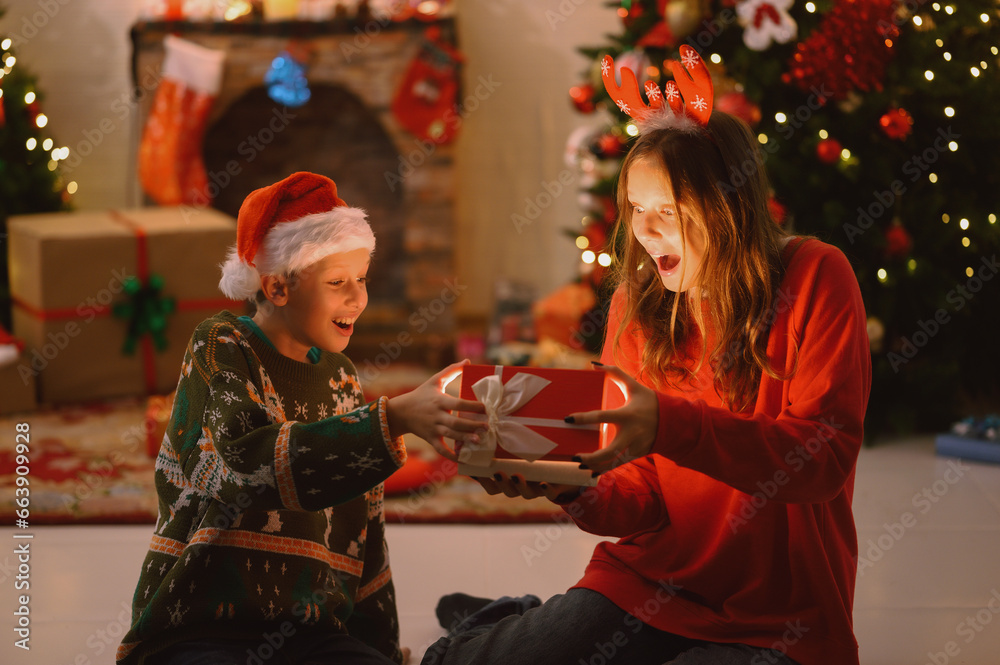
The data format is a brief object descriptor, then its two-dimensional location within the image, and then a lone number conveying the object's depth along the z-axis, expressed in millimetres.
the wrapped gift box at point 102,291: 3537
